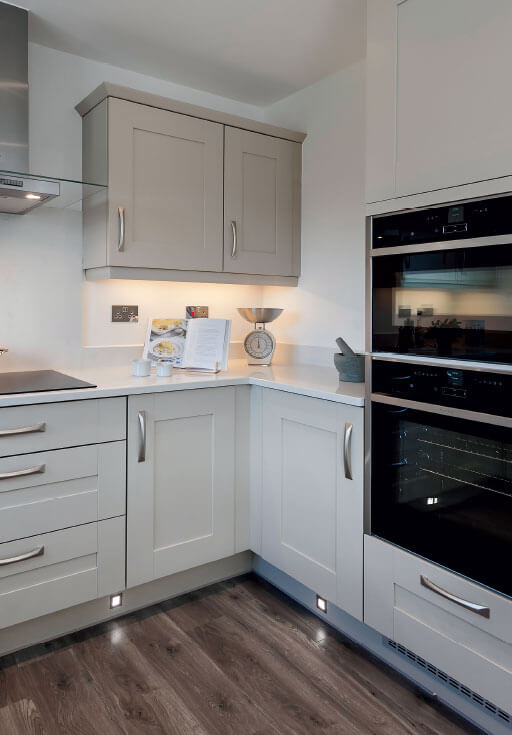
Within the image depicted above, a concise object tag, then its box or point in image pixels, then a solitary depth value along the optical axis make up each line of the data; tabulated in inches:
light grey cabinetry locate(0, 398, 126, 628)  73.2
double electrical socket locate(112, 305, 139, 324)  104.5
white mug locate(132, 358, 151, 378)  91.0
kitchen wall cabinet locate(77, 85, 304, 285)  91.0
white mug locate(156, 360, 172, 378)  92.1
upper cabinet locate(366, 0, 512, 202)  56.7
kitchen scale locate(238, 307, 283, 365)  110.5
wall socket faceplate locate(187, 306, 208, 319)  112.1
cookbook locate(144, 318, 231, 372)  99.7
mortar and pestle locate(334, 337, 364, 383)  86.8
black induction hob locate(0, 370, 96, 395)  75.5
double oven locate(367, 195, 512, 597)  57.8
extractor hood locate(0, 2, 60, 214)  81.4
